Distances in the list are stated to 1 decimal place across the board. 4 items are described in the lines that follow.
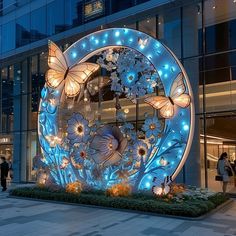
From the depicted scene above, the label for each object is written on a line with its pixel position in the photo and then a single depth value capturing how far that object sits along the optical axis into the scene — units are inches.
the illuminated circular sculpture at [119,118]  369.1
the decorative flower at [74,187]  408.5
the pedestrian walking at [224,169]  437.2
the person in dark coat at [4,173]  534.6
